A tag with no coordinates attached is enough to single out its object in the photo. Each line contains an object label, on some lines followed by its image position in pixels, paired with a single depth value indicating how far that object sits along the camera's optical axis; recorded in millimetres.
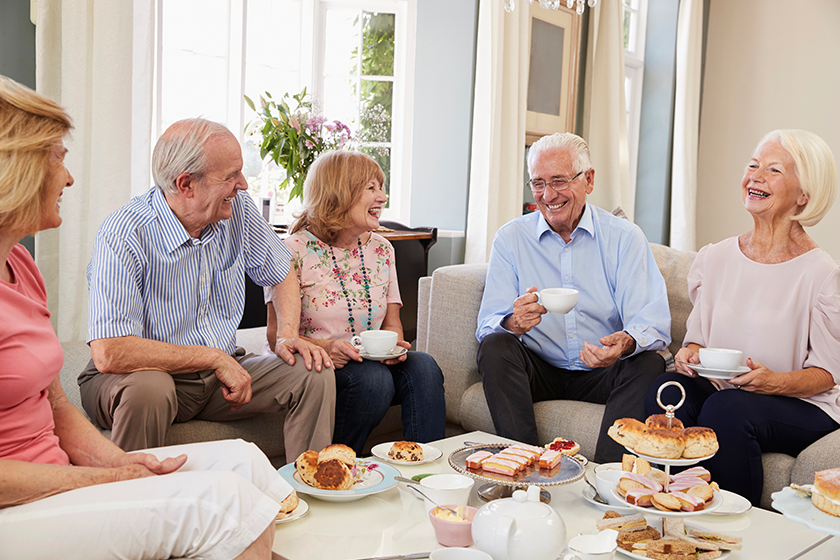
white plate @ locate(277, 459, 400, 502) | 1317
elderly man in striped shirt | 1639
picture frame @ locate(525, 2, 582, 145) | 4453
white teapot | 1026
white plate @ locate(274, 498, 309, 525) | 1227
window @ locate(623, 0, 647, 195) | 5773
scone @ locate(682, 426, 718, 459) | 1141
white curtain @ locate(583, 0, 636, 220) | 4844
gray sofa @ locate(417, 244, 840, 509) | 2170
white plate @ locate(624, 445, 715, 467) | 1131
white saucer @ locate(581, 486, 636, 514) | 1317
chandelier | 3019
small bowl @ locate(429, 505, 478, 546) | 1162
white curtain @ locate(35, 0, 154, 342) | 2301
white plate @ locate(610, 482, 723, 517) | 1107
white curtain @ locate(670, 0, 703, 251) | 5418
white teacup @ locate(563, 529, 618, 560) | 1053
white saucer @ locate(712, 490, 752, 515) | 1336
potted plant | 3311
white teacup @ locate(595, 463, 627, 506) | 1299
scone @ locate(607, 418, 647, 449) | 1184
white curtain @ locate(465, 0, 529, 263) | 3910
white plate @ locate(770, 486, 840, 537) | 1097
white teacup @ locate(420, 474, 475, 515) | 1290
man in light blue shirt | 2123
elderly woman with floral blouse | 2023
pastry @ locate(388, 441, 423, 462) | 1544
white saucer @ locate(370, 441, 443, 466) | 1572
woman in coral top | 960
